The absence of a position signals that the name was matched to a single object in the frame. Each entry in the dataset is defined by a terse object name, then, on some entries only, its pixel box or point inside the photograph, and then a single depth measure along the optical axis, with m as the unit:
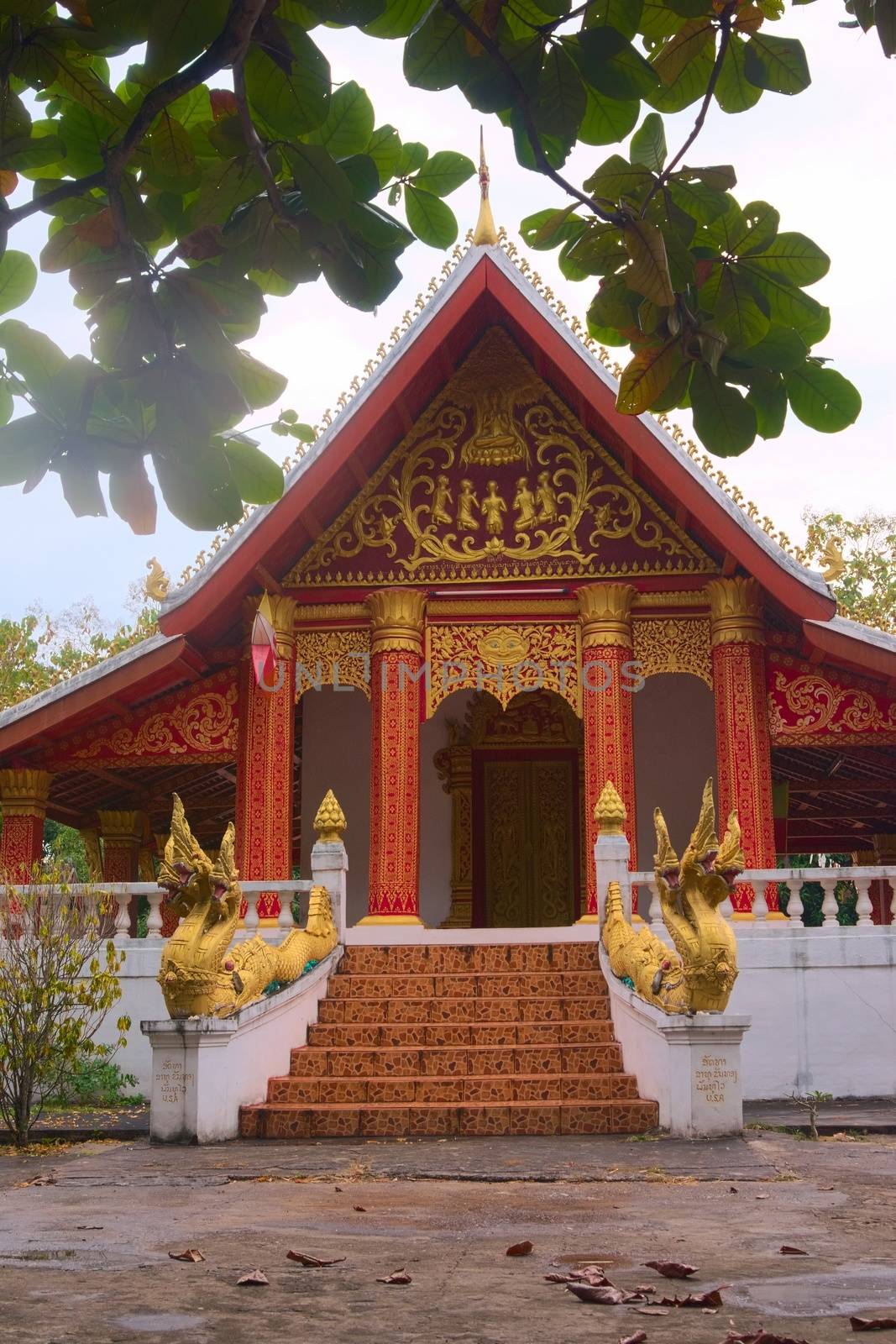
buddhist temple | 11.98
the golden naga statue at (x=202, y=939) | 8.31
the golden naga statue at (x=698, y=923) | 7.96
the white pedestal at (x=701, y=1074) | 7.71
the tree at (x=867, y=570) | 25.44
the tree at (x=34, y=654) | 24.59
